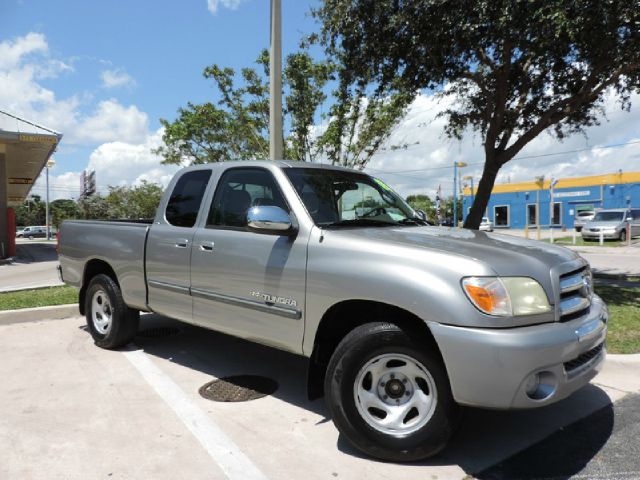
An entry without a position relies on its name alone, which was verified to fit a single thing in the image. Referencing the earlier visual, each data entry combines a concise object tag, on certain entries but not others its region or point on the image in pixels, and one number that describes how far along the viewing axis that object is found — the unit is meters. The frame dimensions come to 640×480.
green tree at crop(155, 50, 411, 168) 9.99
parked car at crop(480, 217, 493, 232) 46.25
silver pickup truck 2.66
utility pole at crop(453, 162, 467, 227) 41.72
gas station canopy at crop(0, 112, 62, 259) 17.58
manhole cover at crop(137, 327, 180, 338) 6.04
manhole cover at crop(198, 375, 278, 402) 4.04
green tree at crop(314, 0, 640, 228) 6.19
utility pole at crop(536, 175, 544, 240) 40.64
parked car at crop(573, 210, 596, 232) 35.08
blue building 43.56
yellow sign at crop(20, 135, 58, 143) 17.49
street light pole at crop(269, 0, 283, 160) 7.70
